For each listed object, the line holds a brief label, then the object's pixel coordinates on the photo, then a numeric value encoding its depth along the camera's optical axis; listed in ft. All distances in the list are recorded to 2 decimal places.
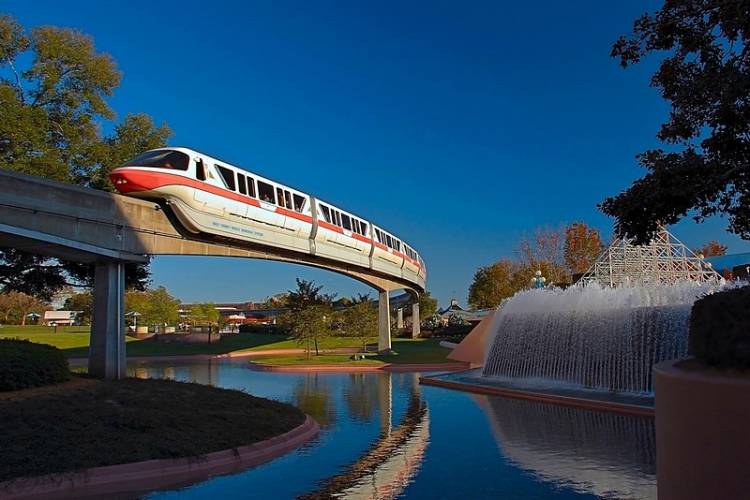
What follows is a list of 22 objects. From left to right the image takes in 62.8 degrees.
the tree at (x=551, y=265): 228.84
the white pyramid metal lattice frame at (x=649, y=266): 163.72
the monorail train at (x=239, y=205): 65.67
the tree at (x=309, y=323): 119.14
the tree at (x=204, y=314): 294.15
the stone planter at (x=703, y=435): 15.84
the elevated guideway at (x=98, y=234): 49.90
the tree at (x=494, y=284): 248.73
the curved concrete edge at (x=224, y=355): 129.39
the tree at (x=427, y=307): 330.16
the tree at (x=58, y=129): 76.02
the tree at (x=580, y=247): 238.68
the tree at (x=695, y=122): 23.88
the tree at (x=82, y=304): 295.07
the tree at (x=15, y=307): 311.27
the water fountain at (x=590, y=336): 59.88
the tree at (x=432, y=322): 258.08
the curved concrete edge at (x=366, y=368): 98.73
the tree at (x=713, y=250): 287.48
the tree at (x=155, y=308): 238.07
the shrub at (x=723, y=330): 17.48
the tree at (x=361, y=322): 133.80
